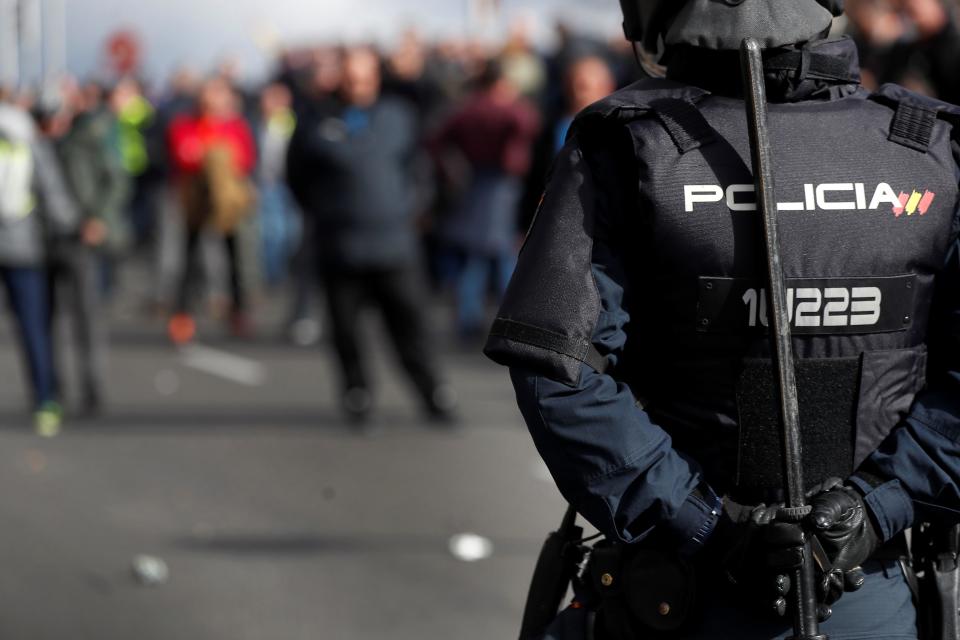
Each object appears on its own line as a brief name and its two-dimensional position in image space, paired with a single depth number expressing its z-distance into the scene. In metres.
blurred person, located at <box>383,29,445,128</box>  16.36
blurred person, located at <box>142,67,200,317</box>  16.80
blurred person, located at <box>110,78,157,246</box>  18.25
